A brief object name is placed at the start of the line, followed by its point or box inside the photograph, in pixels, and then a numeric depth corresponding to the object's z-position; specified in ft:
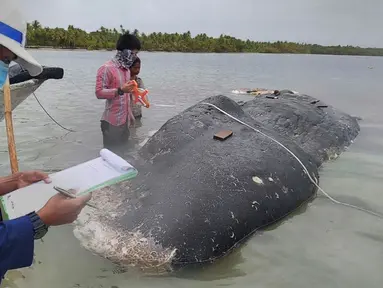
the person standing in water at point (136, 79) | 22.49
